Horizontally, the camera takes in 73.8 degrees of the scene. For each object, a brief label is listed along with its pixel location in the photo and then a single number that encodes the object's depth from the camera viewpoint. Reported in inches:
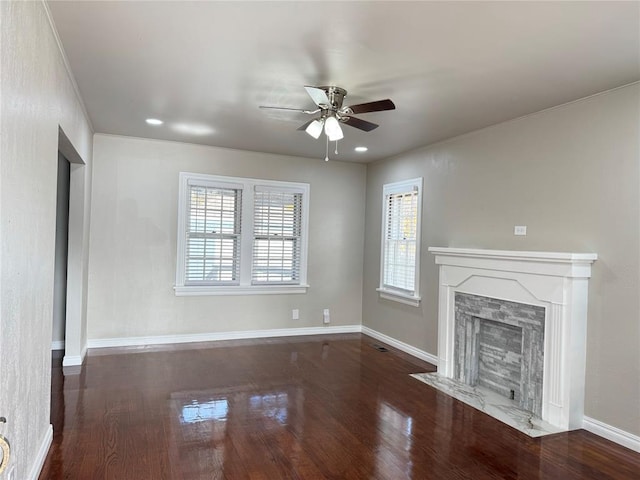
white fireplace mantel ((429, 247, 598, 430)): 130.5
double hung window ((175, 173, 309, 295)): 221.3
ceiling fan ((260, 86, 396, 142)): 120.3
